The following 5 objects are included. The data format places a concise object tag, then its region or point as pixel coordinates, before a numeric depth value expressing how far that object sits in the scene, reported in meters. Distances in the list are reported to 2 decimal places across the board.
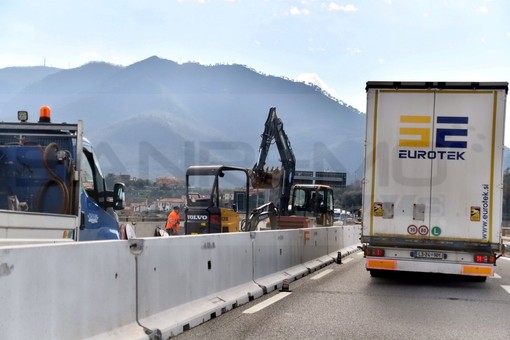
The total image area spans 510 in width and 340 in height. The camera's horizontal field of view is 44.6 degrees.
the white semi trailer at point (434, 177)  11.72
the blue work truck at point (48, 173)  8.71
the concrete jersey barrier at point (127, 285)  4.68
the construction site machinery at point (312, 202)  27.84
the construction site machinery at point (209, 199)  18.08
